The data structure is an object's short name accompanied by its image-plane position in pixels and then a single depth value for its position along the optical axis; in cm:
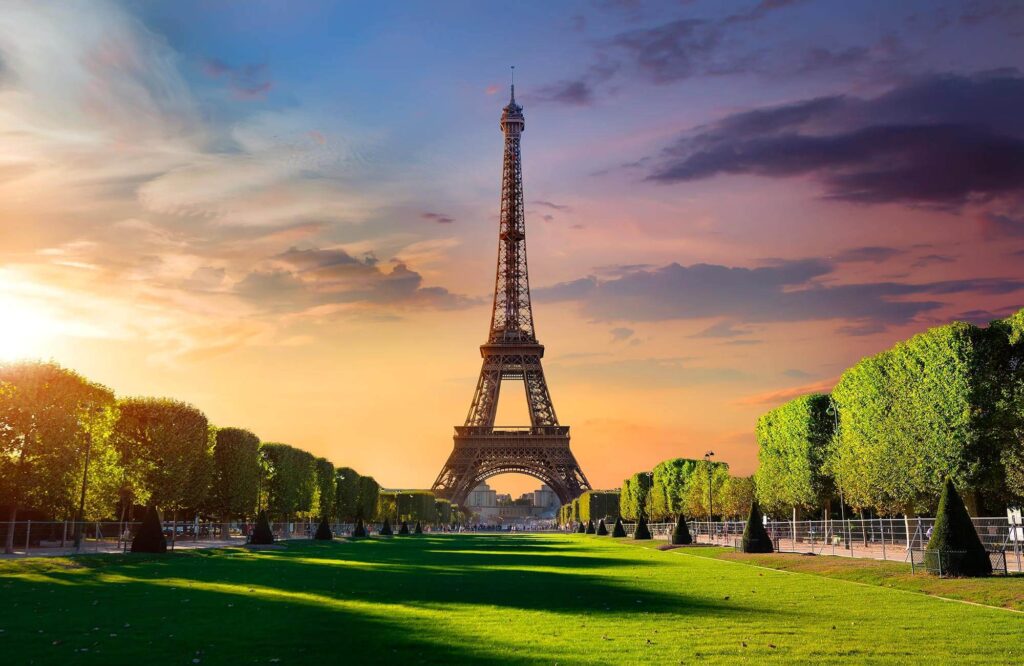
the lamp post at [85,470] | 4172
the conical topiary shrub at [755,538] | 4406
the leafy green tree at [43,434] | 4359
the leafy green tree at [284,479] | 7394
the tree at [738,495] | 7419
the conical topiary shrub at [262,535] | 5303
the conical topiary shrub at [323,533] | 6550
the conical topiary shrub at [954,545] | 2578
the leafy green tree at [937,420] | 4062
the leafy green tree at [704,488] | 8000
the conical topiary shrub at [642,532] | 7056
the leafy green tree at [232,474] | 6431
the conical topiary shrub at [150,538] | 4069
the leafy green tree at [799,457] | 5822
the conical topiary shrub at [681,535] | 5709
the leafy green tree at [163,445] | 5306
